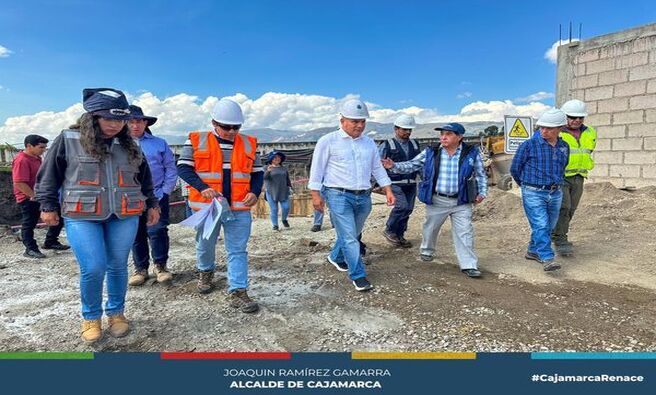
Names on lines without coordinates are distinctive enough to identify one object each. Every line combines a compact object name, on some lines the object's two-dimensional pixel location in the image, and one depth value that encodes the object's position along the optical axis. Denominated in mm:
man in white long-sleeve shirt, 4102
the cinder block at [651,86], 7910
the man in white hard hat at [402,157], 5578
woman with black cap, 2855
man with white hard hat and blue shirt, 4676
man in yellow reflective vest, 5133
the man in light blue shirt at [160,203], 4289
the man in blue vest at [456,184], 4590
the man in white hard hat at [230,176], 3570
